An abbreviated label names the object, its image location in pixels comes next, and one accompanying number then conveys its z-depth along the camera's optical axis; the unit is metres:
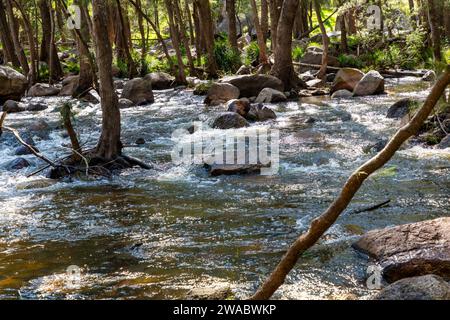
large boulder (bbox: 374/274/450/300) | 4.41
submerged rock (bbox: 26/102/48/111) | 21.22
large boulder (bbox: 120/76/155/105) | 21.45
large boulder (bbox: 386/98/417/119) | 15.14
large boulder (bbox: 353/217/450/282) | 5.84
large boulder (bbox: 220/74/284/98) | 20.78
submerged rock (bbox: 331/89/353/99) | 20.39
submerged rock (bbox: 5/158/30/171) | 12.21
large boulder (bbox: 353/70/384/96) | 20.03
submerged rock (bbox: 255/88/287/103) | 20.16
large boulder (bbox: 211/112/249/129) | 15.57
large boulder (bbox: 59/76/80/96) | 25.29
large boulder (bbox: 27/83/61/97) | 25.73
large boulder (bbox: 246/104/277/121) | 16.67
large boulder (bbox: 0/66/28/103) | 22.34
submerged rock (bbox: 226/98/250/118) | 16.91
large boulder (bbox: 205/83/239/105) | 20.00
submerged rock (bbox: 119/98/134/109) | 20.80
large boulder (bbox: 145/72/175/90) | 25.64
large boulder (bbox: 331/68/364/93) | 20.98
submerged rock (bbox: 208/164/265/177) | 10.84
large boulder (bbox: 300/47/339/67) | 29.17
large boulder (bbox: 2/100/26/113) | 21.14
